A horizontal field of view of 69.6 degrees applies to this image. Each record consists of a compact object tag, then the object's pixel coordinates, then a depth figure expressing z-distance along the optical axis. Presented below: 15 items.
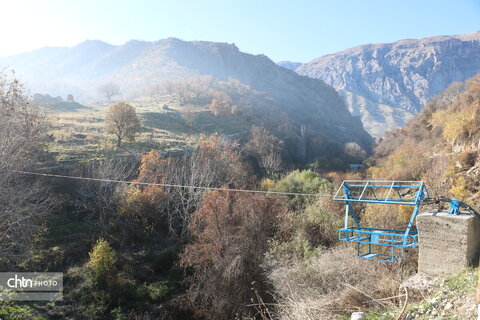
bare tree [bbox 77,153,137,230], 23.28
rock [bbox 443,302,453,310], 6.06
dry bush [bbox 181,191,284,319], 16.11
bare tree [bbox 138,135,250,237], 25.73
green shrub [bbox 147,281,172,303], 18.13
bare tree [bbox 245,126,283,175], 47.19
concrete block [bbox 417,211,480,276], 7.56
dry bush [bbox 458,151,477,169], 27.19
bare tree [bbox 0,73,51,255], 13.04
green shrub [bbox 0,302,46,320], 13.81
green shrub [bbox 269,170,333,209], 25.87
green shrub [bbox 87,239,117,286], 17.59
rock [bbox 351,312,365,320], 6.09
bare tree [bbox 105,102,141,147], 37.56
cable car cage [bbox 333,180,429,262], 7.44
